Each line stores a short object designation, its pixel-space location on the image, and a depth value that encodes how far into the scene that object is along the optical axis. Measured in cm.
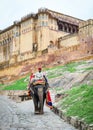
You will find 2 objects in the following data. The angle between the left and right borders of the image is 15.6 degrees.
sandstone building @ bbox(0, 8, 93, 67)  5547
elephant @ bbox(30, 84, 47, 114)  1190
